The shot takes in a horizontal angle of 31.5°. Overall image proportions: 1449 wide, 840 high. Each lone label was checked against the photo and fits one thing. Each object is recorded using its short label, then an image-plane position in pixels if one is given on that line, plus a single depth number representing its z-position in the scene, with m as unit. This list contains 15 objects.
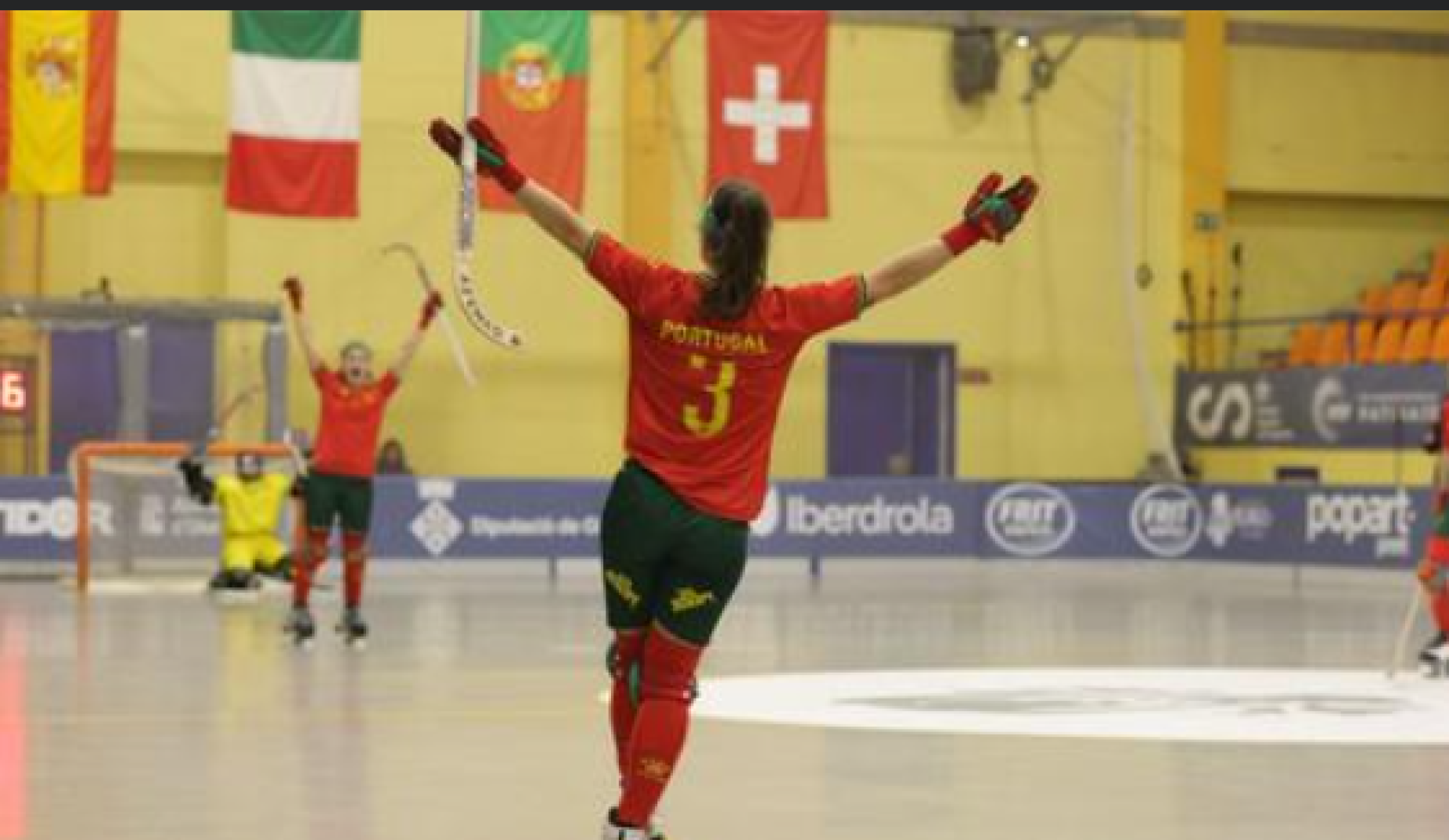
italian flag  31.64
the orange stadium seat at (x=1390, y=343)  36.88
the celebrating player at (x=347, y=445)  19.06
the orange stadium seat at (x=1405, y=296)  38.91
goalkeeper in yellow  27.08
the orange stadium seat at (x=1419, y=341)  35.97
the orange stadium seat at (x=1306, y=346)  39.53
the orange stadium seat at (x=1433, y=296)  37.62
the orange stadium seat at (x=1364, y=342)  37.69
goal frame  28.42
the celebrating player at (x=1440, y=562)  17.55
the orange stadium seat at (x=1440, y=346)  35.25
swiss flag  34.03
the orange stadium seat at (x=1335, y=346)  38.49
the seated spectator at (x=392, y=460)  35.72
